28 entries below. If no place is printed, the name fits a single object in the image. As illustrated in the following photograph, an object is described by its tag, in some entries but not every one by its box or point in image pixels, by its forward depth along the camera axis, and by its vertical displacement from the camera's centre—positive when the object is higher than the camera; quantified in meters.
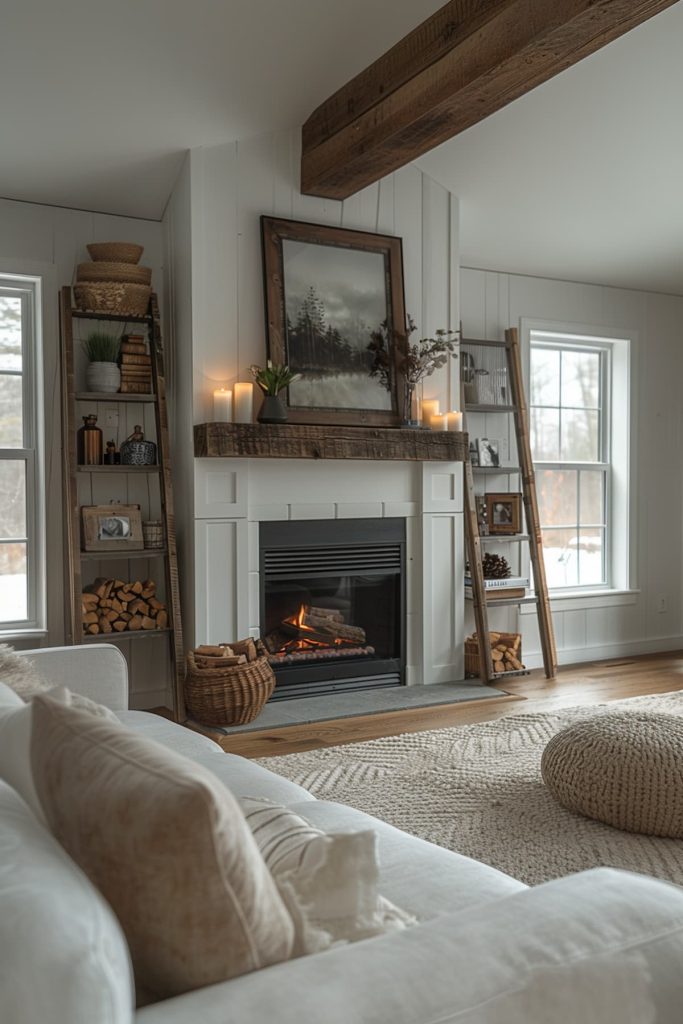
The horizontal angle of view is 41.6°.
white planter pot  4.48 +0.63
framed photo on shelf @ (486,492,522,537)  5.62 -0.08
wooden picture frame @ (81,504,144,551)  4.39 -0.12
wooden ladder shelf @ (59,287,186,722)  4.27 +0.04
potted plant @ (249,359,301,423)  4.37 +0.56
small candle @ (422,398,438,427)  4.94 +0.50
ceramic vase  4.37 +0.44
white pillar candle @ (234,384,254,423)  4.34 +0.48
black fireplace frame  4.63 -0.40
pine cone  5.48 -0.42
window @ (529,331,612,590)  6.16 +0.32
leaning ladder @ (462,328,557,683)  5.22 -0.03
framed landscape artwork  4.56 +0.96
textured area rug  2.69 -1.06
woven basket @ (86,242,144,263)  4.48 +1.26
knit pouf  2.79 -0.87
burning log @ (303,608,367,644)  4.85 -0.70
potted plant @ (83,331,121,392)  4.48 +0.69
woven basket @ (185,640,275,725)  4.09 -0.86
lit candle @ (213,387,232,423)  4.34 +0.46
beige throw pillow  0.87 -0.36
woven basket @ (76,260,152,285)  4.43 +1.14
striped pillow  1.03 -0.45
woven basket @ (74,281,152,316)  4.43 +1.02
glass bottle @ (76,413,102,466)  4.46 +0.30
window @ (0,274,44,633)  4.60 +0.22
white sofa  0.85 -0.49
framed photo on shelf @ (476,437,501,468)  5.69 +0.29
